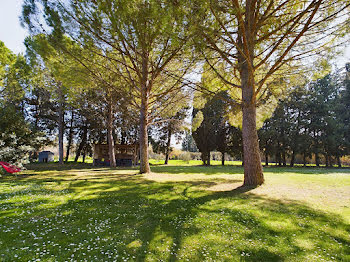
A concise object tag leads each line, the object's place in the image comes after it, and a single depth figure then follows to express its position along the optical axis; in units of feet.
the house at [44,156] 85.10
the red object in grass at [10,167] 30.75
